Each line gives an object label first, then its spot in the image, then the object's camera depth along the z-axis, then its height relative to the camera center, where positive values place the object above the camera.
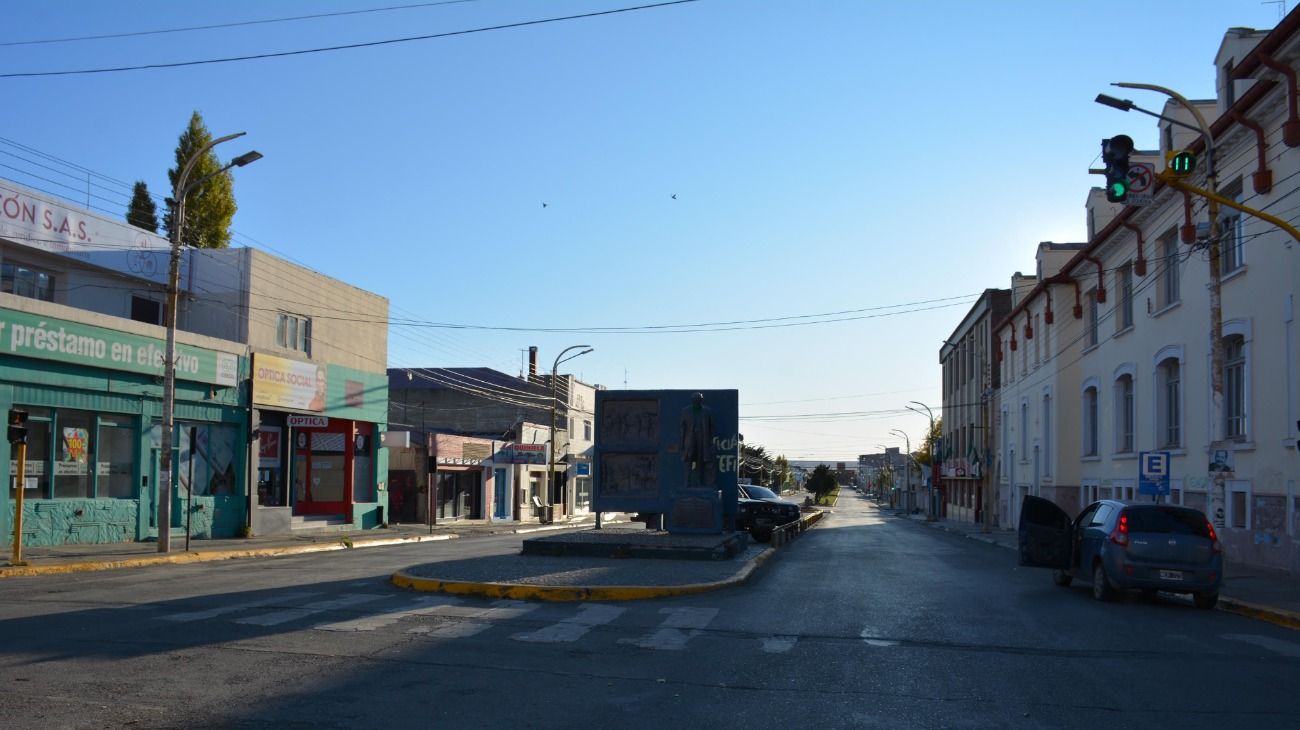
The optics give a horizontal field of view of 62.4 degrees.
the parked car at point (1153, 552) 15.59 -1.71
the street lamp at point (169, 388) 23.39 +0.79
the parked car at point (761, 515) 31.78 -2.49
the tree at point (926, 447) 89.03 -1.38
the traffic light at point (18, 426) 19.69 -0.07
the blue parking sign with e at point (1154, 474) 21.47 -0.77
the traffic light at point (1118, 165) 15.60 +3.94
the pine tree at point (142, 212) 47.38 +9.39
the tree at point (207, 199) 50.73 +10.84
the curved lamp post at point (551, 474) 56.22 -2.61
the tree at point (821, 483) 125.97 -5.97
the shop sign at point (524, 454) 56.88 -1.35
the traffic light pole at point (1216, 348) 19.89 +1.68
